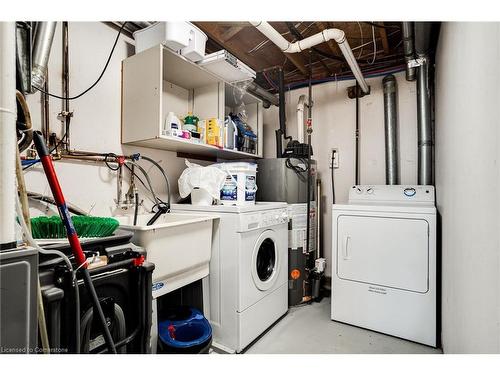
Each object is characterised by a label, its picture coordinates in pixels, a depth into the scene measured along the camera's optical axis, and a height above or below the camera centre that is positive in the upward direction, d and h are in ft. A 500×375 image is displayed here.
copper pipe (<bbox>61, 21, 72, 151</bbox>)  5.03 +2.25
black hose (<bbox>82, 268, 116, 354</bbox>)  2.82 -1.24
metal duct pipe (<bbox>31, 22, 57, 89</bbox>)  3.97 +2.20
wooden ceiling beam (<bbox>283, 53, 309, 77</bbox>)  7.87 +4.19
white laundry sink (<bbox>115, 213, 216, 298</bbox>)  4.33 -1.02
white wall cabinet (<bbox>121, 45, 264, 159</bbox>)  5.49 +2.47
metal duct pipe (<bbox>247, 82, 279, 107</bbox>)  8.71 +3.49
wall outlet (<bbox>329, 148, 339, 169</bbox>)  9.34 +1.25
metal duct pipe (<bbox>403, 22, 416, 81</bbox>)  5.93 +3.72
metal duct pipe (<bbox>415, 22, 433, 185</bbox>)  7.41 +1.89
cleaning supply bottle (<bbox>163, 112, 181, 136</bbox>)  6.12 +1.67
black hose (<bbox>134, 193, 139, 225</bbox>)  5.52 -0.20
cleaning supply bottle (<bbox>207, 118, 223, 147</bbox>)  6.88 +1.59
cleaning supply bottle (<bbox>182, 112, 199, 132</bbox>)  6.75 +1.85
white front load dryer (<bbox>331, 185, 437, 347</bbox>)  6.15 -1.78
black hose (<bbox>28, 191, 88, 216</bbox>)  4.57 -0.12
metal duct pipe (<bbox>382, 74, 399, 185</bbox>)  8.15 +1.94
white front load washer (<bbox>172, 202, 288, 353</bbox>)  5.68 -1.88
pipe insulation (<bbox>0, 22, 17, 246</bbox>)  1.99 +0.47
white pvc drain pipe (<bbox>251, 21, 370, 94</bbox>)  5.62 +3.59
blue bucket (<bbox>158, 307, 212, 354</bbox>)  4.73 -2.70
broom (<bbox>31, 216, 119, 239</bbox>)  3.52 -0.46
